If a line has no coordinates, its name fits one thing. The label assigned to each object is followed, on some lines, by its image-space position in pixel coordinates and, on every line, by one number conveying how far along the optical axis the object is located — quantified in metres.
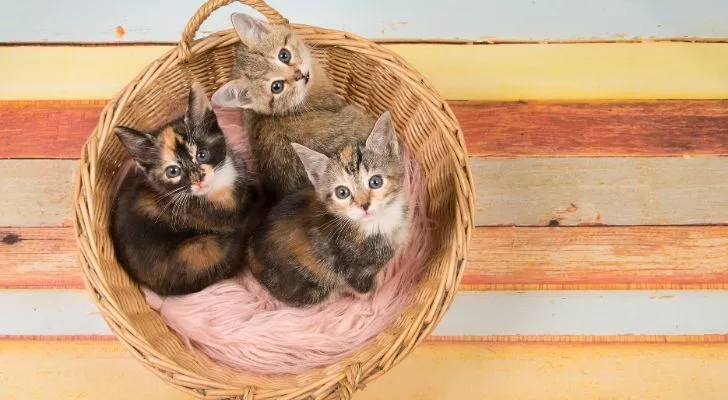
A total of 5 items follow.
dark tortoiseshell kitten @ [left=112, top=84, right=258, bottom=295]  1.46
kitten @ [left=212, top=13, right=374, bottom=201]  1.64
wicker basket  1.37
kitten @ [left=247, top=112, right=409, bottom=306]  1.39
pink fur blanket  1.59
